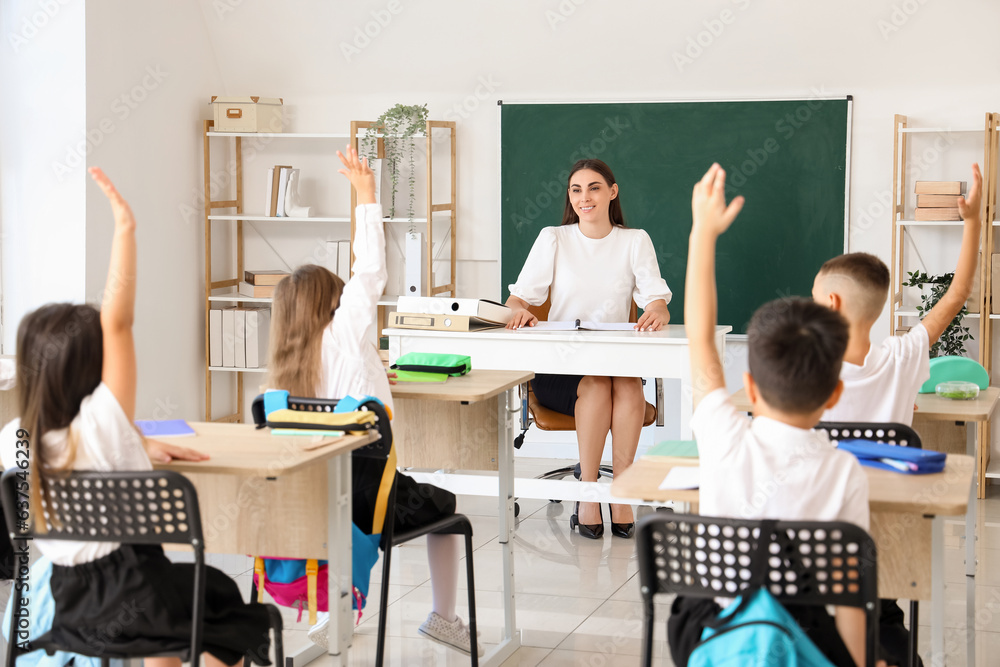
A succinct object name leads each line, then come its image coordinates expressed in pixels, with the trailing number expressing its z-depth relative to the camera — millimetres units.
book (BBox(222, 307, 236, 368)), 5574
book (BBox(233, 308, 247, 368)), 5574
